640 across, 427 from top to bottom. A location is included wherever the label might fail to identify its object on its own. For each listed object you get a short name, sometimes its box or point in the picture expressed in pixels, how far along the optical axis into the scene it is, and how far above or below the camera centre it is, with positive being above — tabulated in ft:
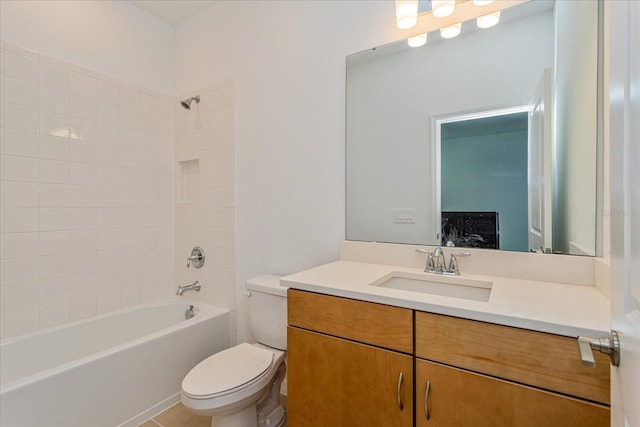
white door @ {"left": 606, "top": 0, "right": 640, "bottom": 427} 1.50 +0.05
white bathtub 4.65 -2.79
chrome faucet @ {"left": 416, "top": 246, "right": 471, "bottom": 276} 4.51 -0.77
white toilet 4.45 -2.53
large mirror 4.01 +1.11
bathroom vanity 2.63 -1.44
